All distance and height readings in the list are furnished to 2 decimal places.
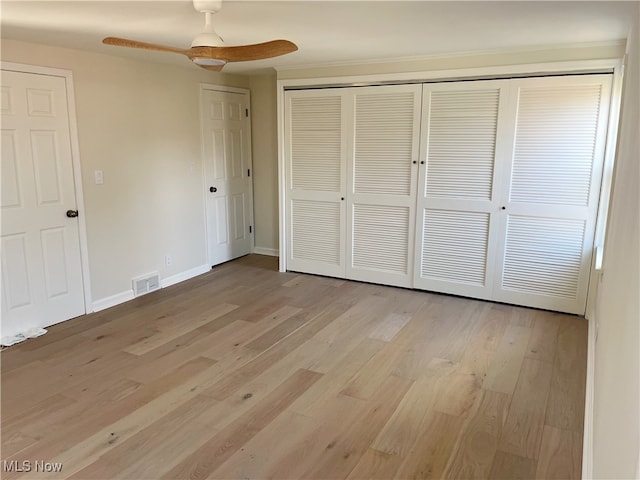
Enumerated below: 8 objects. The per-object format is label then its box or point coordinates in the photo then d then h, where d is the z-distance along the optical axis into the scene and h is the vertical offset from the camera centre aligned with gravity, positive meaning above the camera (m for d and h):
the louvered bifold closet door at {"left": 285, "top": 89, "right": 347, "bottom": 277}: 4.92 -0.28
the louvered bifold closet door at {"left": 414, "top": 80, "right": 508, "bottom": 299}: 4.20 -0.29
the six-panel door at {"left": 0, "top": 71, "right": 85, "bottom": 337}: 3.54 -0.43
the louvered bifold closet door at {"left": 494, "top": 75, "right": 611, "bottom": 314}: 3.82 -0.27
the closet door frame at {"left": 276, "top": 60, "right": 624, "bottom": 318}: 3.70 +0.68
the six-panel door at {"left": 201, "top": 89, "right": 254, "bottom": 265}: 5.36 -0.24
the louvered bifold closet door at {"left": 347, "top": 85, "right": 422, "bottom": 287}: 4.55 -0.27
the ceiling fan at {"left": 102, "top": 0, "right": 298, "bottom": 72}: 2.57 +0.56
